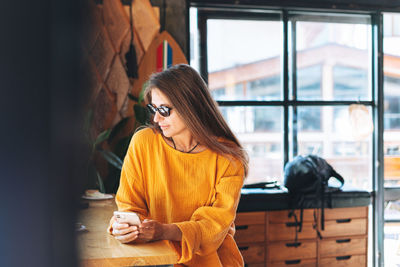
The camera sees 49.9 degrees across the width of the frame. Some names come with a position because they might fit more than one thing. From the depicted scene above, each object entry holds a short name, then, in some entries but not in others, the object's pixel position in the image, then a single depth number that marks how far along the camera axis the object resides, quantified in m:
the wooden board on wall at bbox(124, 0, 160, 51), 3.18
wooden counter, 1.30
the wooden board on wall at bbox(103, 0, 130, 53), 3.11
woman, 1.75
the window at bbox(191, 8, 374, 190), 3.59
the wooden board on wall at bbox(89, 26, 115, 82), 3.04
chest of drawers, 3.18
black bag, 3.26
